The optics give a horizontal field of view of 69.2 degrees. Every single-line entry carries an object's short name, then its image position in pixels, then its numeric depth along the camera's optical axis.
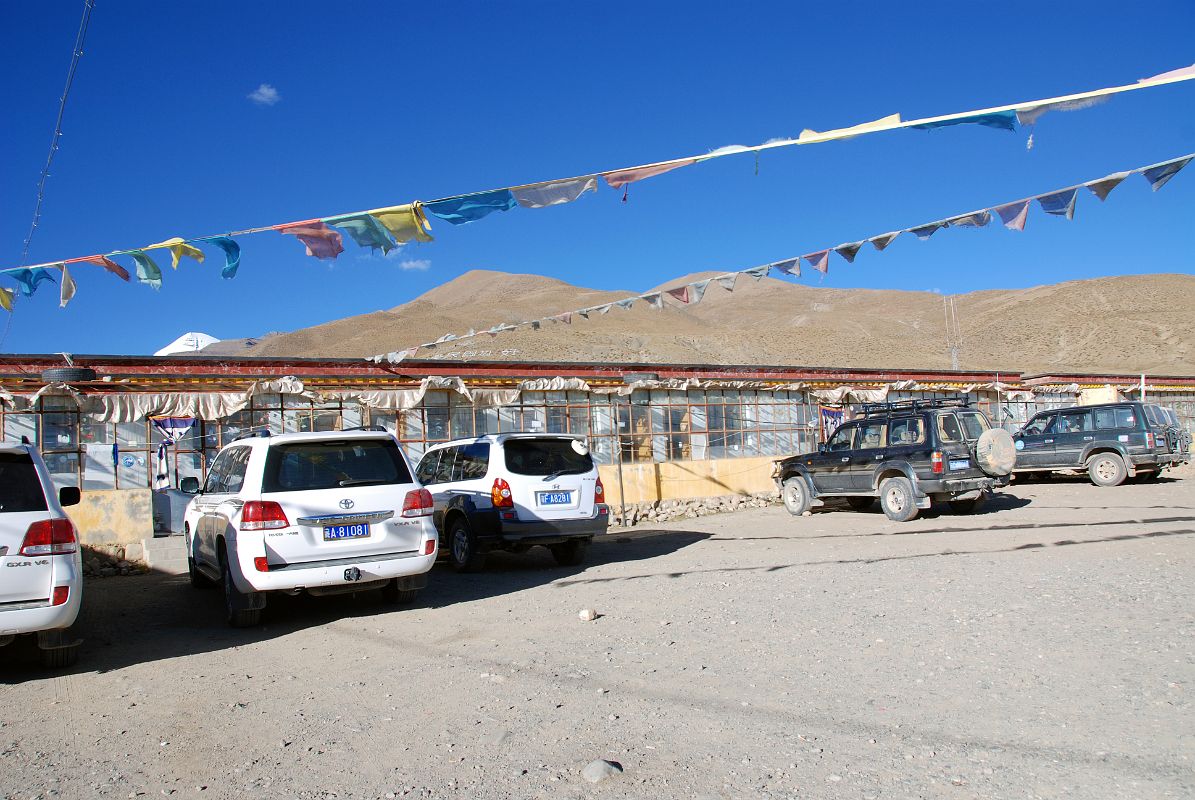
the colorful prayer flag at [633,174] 7.97
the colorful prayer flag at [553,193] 8.47
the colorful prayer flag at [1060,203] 9.68
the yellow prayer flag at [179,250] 9.30
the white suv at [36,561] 5.88
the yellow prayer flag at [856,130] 6.95
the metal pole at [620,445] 17.21
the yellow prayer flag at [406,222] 8.51
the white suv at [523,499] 10.64
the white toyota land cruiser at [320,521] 7.50
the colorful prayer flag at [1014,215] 10.19
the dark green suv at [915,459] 13.71
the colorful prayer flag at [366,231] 8.67
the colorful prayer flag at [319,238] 8.87
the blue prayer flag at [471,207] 8.52
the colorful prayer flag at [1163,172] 8.35
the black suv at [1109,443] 18.16
